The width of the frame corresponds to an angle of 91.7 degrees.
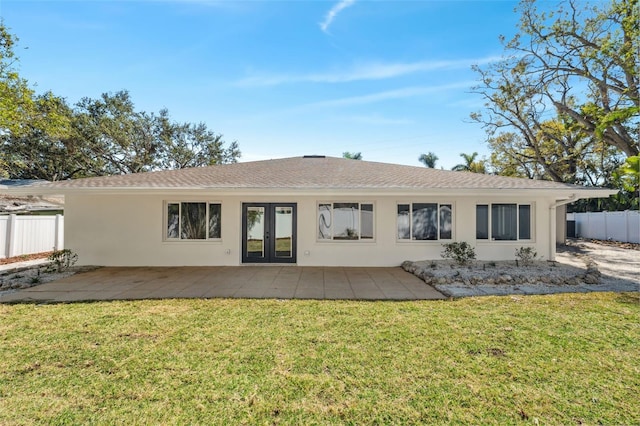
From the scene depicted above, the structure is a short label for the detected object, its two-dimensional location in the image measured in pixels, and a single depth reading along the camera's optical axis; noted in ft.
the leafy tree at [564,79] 43.88
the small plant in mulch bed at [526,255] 34.04
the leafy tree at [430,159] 96.17
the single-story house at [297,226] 34.27
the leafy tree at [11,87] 43.21
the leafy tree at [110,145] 69.15
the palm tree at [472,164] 92.53
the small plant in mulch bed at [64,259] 31.14
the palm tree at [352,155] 90.99
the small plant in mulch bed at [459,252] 33.32
